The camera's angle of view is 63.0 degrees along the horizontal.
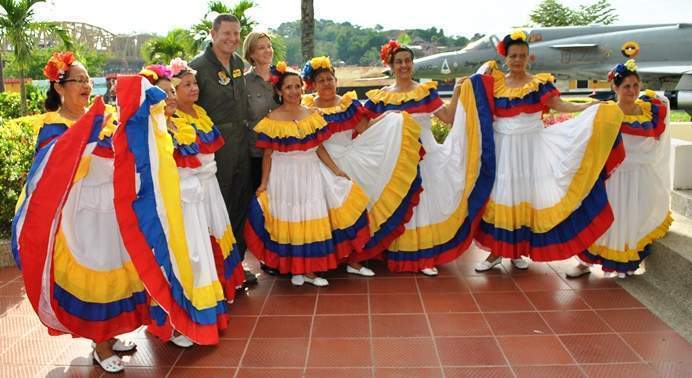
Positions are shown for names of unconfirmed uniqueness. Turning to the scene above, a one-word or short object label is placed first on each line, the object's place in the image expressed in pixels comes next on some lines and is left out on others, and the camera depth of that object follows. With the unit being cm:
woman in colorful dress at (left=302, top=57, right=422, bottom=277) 424
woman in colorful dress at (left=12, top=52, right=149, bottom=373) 280
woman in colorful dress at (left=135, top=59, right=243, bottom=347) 320
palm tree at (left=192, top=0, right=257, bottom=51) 1139
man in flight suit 397
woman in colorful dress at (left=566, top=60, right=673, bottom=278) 400
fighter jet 1575
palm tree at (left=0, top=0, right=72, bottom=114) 1288
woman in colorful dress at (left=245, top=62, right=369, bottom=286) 402
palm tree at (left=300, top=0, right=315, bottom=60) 954
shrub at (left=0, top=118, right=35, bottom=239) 504
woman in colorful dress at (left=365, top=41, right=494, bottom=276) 431
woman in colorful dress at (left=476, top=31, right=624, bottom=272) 402
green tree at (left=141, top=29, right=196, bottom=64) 1639
